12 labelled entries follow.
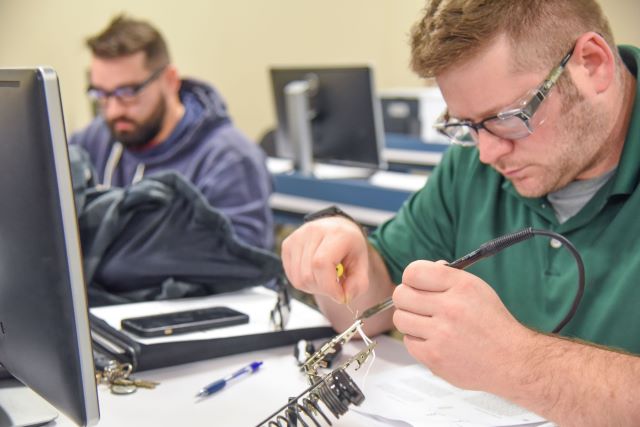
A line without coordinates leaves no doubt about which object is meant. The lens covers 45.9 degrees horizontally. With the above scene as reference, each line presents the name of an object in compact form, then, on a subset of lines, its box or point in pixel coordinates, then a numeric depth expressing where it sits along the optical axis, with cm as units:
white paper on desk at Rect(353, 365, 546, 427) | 109
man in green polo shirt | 125
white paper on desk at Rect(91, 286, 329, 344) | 139
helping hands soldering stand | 95
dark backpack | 164
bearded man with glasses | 241
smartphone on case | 137
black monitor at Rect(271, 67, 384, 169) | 350
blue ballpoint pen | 121
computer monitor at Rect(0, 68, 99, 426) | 80
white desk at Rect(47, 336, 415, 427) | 112
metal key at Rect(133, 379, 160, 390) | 124
